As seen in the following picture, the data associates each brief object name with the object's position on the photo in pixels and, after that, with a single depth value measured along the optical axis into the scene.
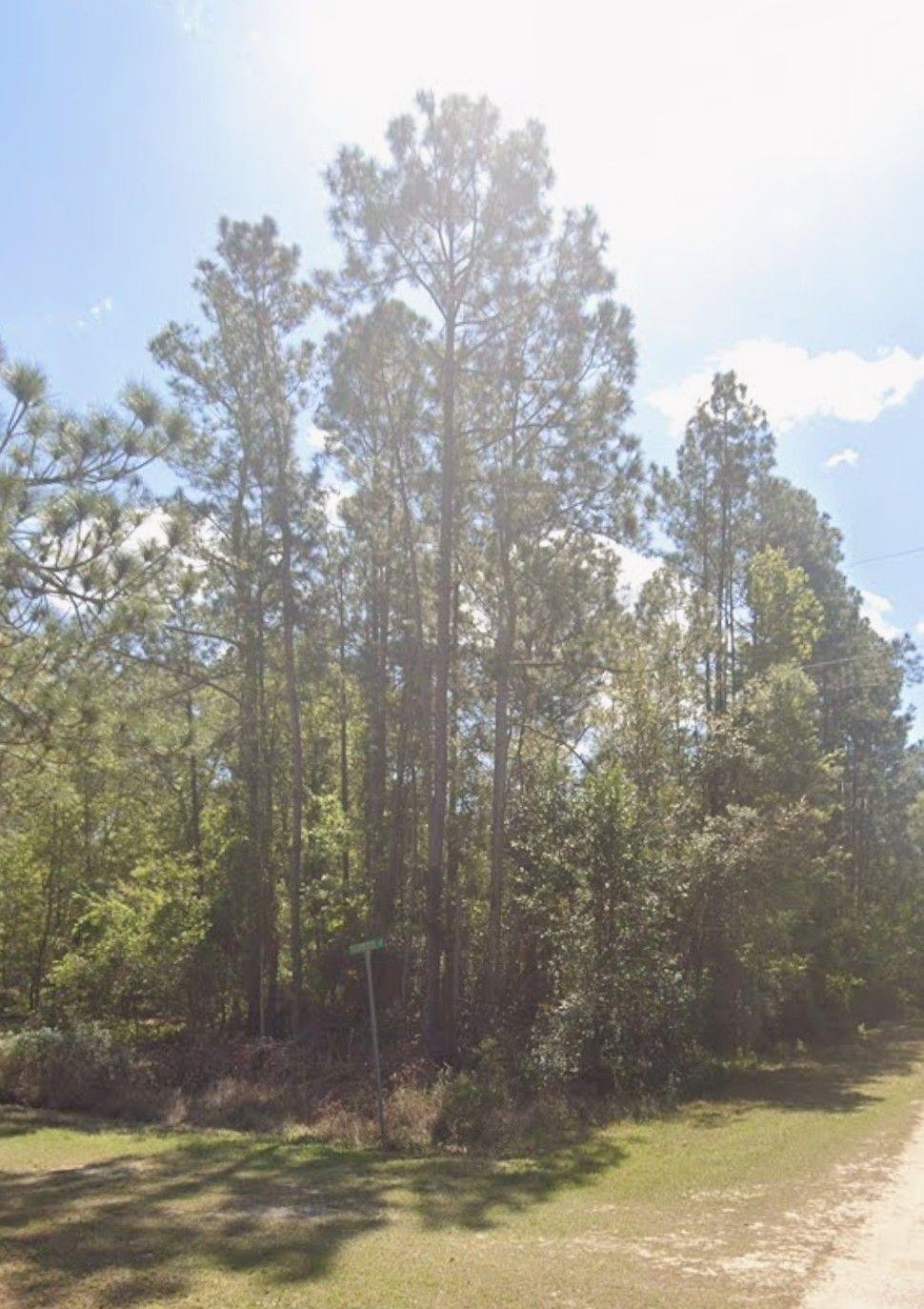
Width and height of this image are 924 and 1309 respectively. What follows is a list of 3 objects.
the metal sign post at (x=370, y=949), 11.56
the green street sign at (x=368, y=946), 11.62
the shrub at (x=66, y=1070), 16.05
